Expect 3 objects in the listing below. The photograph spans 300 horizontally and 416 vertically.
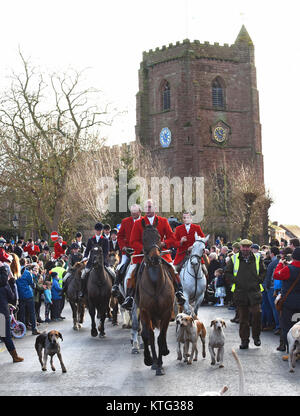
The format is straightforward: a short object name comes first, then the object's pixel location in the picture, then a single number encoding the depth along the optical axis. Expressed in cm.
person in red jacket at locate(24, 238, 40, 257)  2852
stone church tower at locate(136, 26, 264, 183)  5981
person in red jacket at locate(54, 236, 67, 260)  2528
